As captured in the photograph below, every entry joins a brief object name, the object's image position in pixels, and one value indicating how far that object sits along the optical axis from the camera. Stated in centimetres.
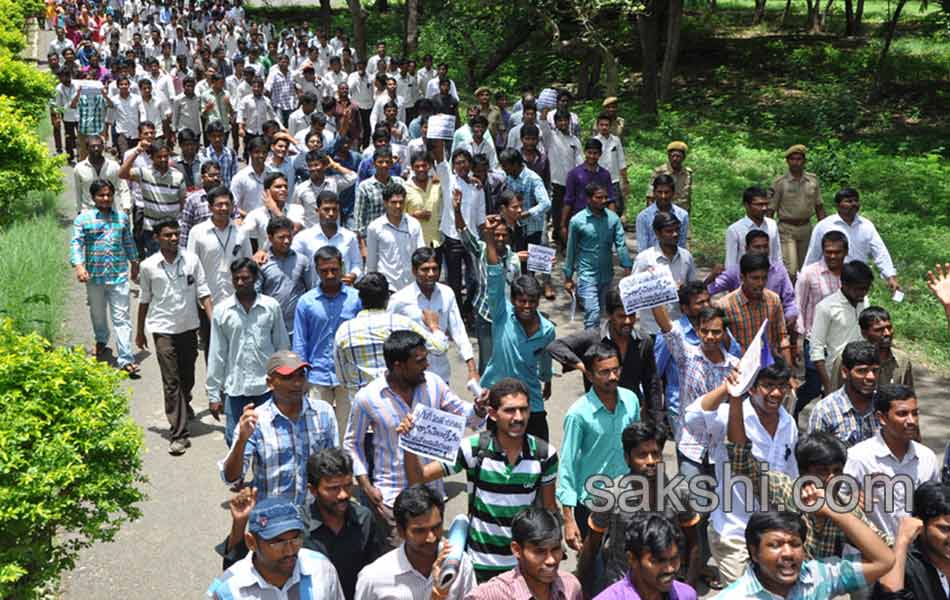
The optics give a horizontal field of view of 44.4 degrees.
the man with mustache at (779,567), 468
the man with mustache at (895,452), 599
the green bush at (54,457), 583
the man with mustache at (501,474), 573
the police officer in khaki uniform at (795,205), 1112
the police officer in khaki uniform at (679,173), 1150
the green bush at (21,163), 1279
